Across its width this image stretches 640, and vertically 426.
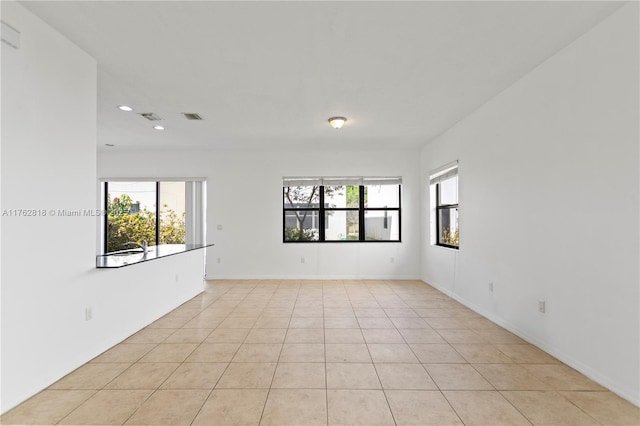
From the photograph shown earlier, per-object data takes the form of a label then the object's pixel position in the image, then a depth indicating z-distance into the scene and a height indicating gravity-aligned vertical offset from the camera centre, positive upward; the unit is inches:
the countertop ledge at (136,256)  119.8 -19.2
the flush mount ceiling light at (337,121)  170.9 +50.7
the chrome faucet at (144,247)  167.3 -17.0
